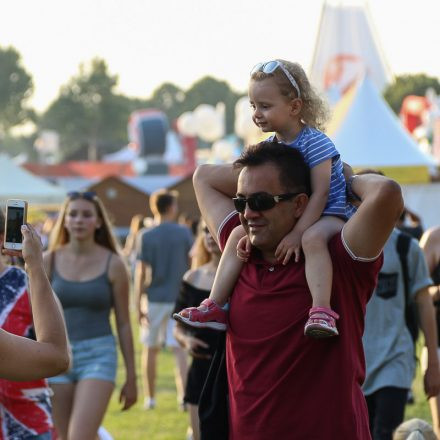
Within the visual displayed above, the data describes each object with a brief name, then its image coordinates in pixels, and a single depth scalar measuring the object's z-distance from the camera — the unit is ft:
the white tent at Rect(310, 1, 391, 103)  156.46
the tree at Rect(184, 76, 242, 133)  443.73
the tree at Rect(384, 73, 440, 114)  311.47
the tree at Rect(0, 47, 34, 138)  366.02
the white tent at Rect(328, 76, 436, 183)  69.36
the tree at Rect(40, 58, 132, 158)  361.92
